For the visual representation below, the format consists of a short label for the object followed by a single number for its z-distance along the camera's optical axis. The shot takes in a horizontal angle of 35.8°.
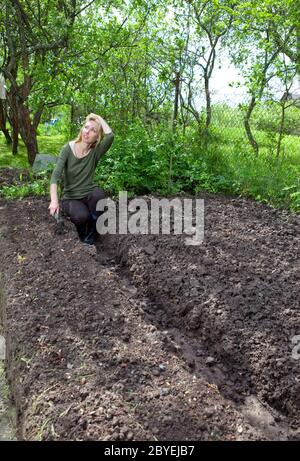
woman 4.35
